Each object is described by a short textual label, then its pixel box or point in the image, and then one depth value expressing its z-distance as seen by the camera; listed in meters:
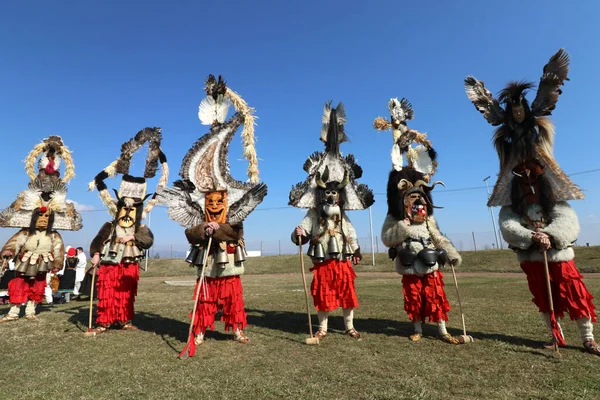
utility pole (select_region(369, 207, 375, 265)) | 31.86
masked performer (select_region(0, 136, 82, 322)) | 6.88
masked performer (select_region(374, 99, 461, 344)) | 4.78
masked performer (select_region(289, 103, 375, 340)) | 5.13
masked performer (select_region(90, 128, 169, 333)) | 5.72
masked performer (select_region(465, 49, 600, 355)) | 4.16
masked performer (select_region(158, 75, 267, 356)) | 4.87
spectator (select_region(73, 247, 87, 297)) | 11.36
